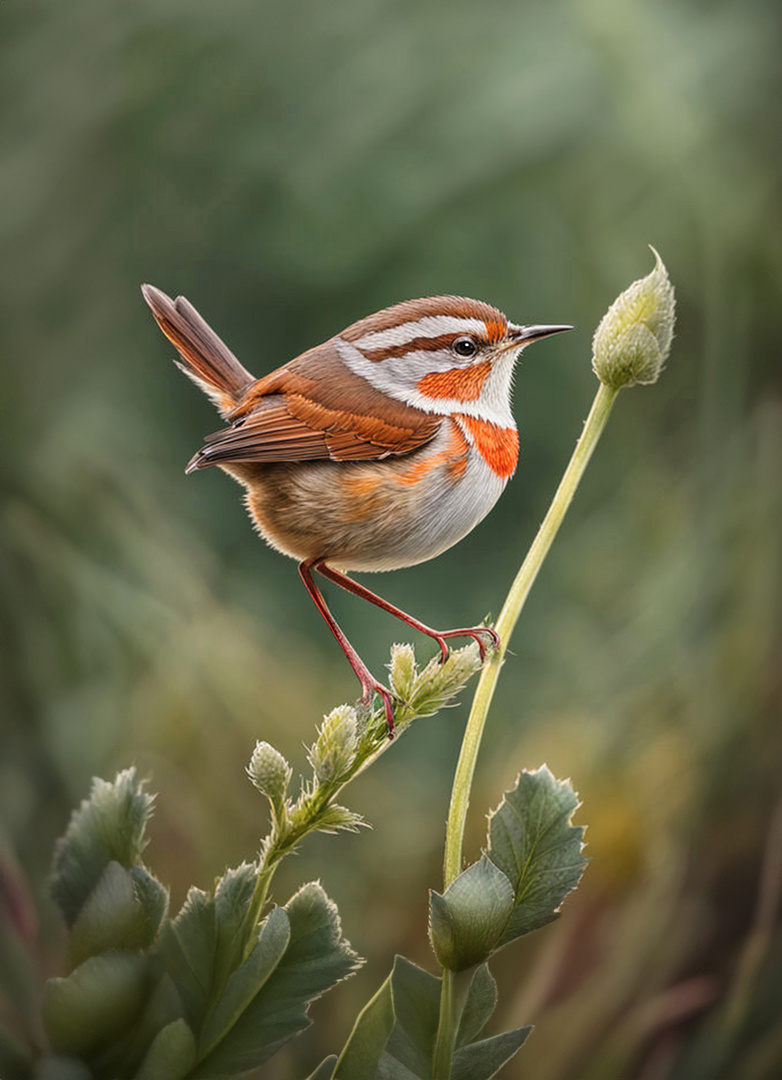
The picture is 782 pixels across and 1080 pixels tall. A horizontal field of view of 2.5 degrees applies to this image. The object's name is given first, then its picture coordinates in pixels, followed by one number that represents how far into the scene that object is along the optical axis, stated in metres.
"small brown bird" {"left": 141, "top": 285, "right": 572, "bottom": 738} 4.04
